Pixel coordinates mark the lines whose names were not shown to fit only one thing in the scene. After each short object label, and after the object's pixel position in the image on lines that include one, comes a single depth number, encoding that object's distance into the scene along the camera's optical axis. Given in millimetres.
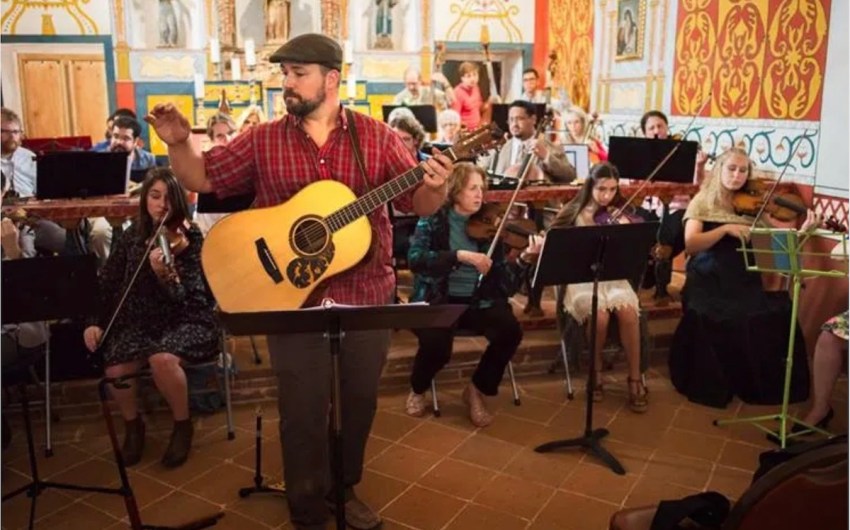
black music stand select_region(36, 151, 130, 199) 4562
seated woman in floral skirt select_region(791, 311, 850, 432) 3986
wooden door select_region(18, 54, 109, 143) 10234
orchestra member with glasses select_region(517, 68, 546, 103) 9102
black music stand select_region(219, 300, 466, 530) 2230
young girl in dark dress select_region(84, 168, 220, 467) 3719
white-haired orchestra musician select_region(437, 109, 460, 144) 7406
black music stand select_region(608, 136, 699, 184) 5387
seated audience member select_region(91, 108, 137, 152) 6989
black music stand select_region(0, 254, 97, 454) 3045
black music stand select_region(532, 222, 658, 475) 3508
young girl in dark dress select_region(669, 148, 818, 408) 4438
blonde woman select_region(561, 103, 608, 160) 7496
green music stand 3502
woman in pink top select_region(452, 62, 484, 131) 10312
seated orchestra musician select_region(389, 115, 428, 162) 5637
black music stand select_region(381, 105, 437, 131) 7648
